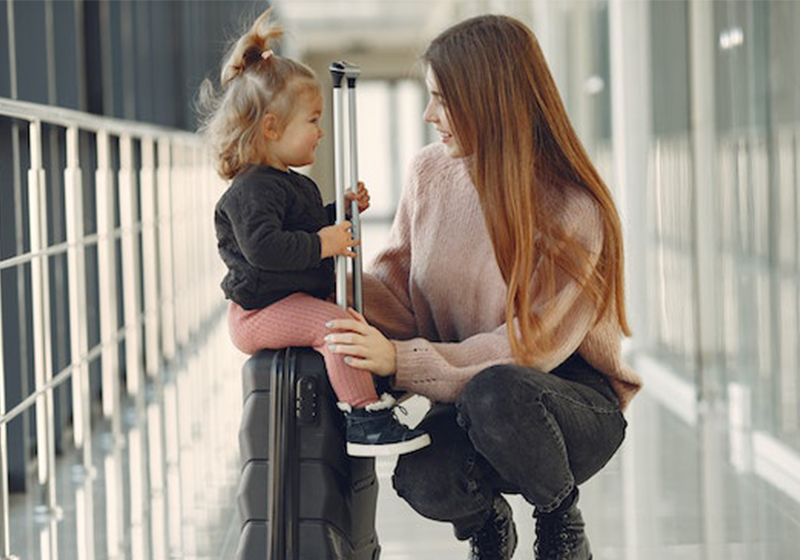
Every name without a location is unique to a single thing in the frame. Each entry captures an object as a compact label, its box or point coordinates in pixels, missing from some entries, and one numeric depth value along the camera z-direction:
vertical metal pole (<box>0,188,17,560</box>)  4.80
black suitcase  4.26
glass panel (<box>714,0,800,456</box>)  5.85
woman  4.32
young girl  4.27
